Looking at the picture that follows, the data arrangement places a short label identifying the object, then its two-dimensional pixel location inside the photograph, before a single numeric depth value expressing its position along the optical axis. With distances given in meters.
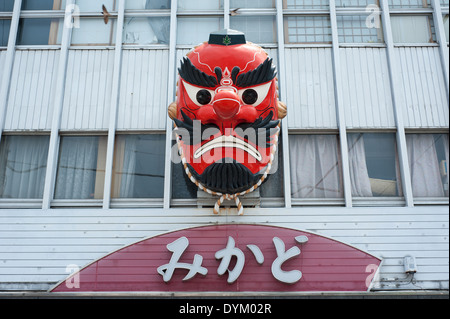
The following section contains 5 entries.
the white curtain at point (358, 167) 9.59
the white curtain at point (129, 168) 9.62
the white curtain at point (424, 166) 9.66
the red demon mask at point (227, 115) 7.91
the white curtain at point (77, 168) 9.64
